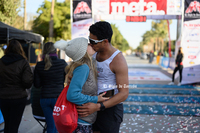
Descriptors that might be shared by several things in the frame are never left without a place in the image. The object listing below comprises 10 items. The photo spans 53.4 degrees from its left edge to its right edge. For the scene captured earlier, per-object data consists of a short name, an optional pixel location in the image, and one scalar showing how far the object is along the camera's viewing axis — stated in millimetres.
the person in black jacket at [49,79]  3049
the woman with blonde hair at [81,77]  1638
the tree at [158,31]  67875
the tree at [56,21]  32094
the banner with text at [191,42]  9664
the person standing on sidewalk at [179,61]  9562
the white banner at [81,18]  10344
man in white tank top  1778
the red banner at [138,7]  9906
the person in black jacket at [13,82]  2902
